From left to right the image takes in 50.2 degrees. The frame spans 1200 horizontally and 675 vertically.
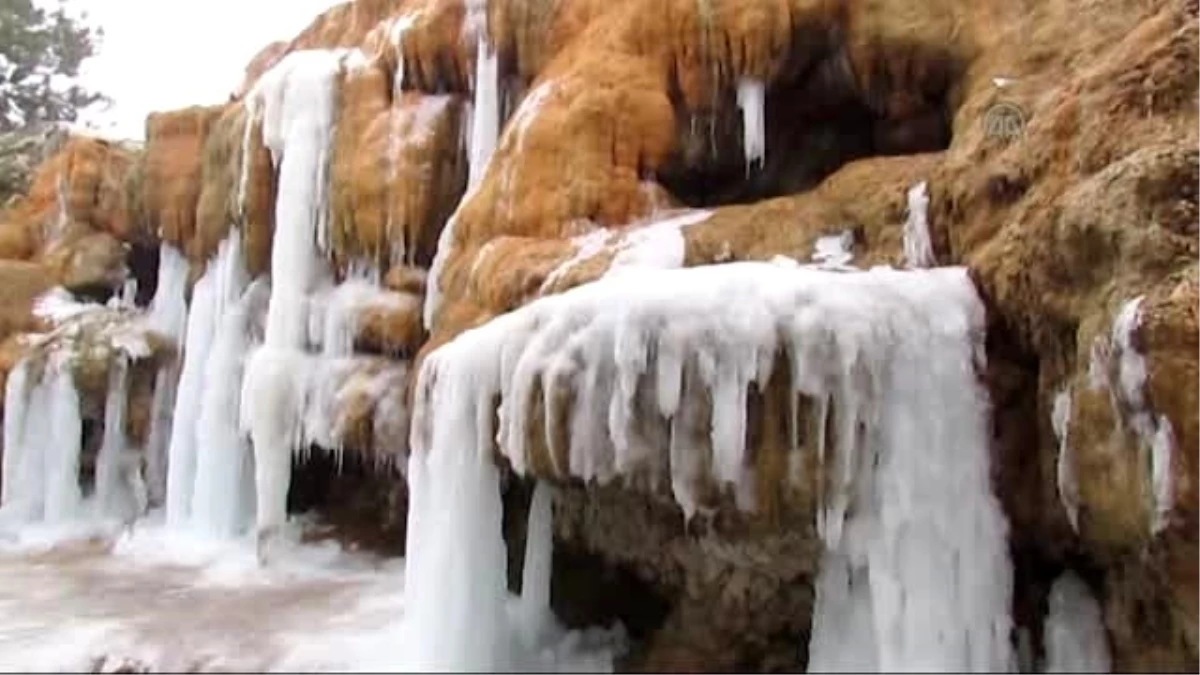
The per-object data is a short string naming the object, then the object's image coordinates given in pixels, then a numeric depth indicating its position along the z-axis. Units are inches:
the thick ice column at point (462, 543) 282.5
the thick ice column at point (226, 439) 536.1
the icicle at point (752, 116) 409.7
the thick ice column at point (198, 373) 560.4
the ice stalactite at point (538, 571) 308.0
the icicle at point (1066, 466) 240.5
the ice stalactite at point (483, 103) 486.3
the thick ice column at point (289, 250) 474.0
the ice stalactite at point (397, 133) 487.2
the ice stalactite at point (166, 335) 617.0
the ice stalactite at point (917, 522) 248.4
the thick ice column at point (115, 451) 607.8
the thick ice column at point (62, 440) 600.7
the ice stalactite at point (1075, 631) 253.0
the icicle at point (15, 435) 607.8
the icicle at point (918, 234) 318.7
